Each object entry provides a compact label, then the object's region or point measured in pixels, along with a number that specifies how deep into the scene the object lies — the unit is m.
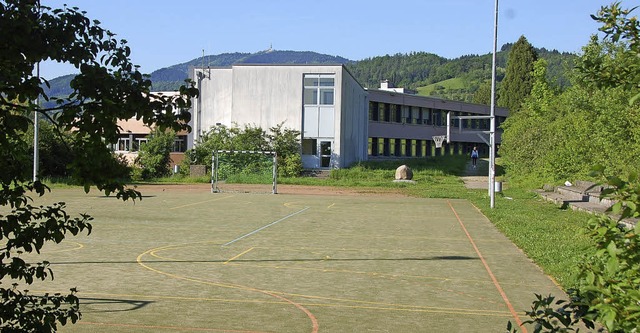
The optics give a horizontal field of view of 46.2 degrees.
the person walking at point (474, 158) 73.07
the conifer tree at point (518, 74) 94.75
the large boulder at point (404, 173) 53.50
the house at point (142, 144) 59.91
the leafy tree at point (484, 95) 138.25
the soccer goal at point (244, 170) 48.53
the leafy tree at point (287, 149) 53.69
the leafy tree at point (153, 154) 55.22
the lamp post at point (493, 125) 30.83
